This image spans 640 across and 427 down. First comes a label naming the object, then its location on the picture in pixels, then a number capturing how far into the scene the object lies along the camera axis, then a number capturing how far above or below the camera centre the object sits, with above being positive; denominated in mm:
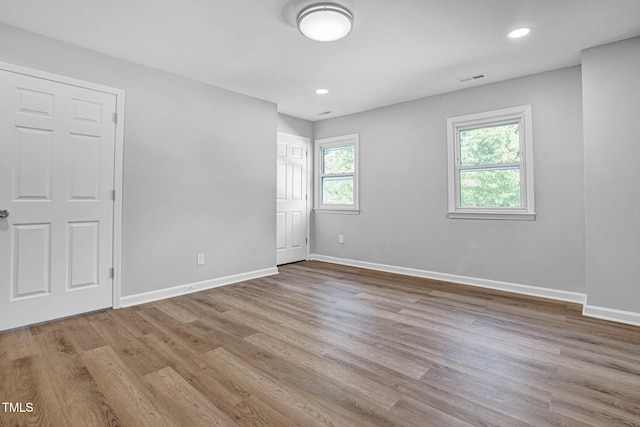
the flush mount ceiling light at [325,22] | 2363 +1539
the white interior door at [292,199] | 5387 +378
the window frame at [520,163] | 3695 +755
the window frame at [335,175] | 5320 +837
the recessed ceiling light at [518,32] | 2730 +1639
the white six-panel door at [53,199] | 2639 +201
